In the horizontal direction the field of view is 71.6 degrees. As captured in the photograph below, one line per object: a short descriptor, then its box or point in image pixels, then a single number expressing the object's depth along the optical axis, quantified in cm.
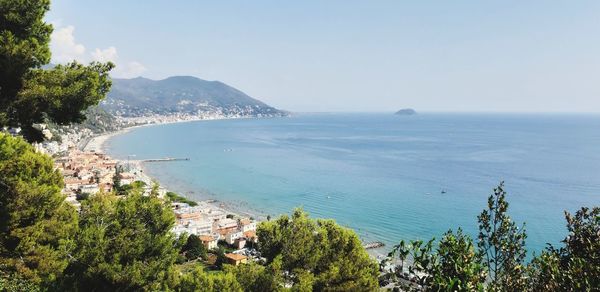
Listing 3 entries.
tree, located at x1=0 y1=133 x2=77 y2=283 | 749
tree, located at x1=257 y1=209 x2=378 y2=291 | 1206
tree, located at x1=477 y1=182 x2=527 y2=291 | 526
